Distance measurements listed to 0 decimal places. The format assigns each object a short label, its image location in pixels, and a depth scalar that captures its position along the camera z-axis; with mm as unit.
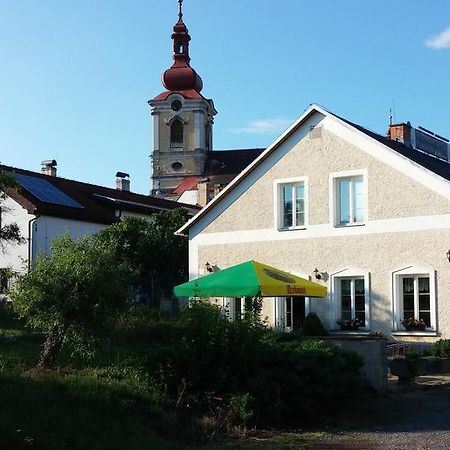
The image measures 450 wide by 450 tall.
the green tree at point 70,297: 13320
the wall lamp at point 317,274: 21891
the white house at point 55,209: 31508
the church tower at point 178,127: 87062
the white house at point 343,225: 20156
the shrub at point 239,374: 11711
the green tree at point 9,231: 17484
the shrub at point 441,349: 18359
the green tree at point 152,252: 30250
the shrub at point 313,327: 20656
